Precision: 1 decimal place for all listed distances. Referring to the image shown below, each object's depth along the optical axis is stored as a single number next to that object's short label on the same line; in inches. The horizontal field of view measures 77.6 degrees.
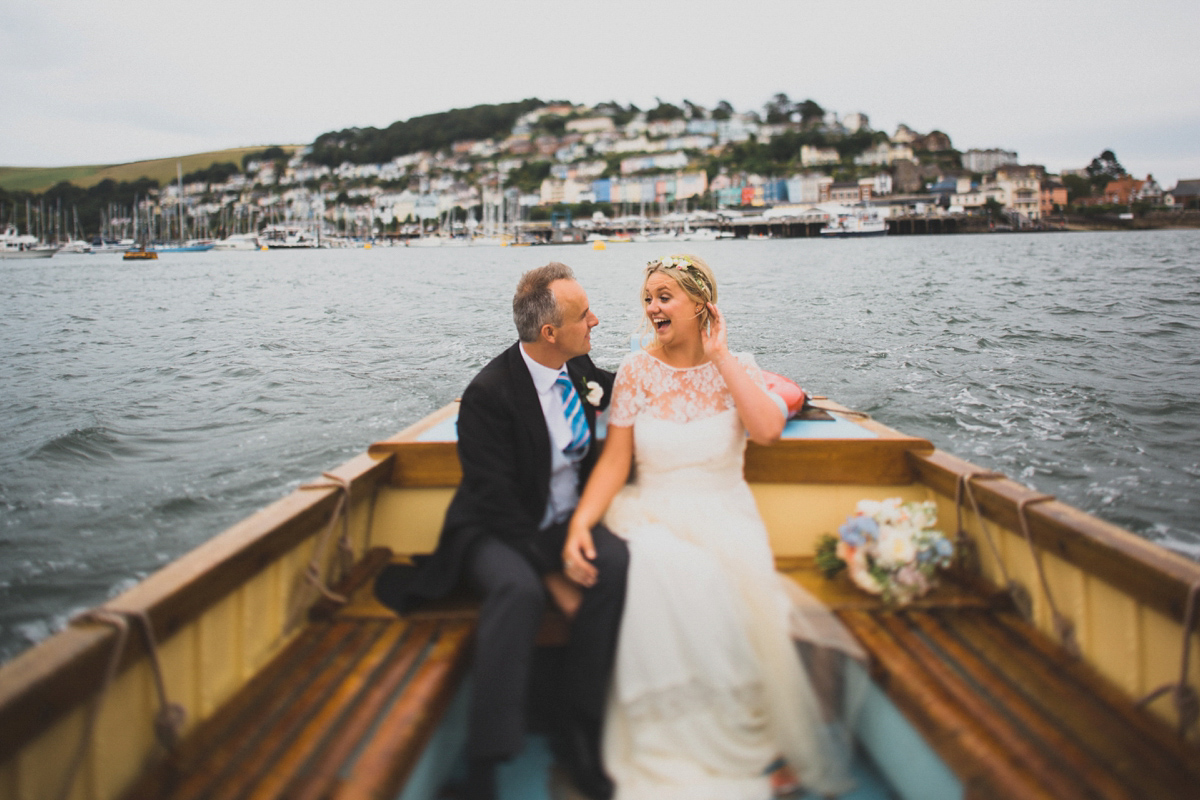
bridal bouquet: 94.8
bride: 77.9
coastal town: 4084.6
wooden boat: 63.4
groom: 77.1
